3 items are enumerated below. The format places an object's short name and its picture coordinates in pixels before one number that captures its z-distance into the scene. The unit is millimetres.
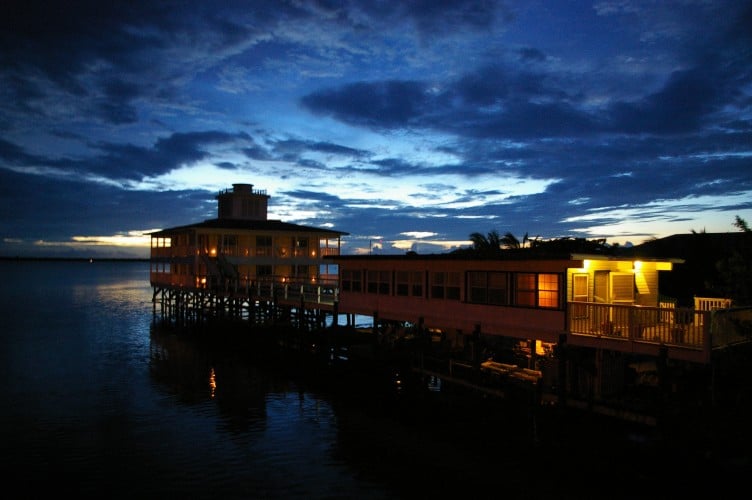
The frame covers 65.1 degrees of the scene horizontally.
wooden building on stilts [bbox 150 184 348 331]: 46812
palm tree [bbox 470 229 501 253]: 44584
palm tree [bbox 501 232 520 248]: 43844
